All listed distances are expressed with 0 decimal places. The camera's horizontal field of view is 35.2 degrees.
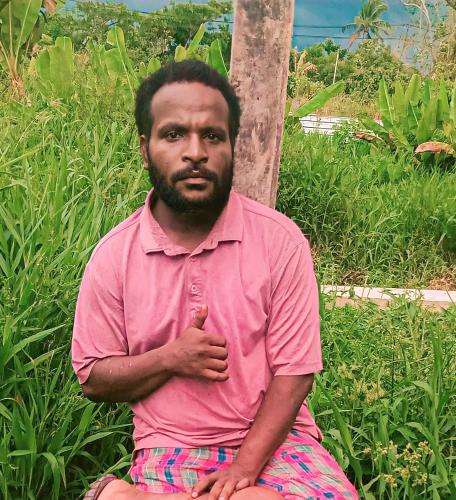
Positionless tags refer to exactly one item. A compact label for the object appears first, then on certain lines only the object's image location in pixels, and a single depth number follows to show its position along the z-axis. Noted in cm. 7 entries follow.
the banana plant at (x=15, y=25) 648
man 178
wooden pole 265
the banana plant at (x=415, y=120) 657
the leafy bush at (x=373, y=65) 2278
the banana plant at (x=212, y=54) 502
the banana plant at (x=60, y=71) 543
